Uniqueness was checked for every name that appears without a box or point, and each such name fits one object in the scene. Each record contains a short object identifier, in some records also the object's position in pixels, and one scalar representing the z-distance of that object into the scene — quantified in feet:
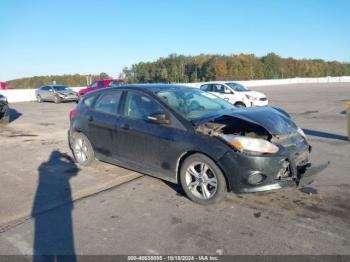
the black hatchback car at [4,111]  45.79
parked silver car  82.13
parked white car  56.44
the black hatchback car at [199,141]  14.58
